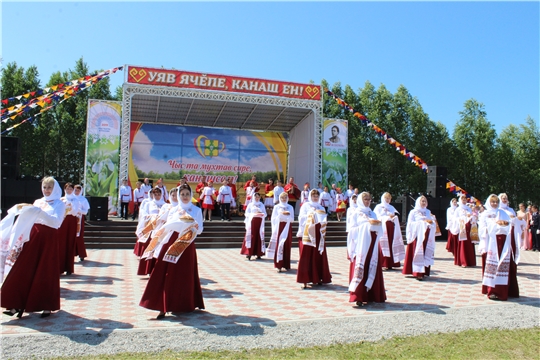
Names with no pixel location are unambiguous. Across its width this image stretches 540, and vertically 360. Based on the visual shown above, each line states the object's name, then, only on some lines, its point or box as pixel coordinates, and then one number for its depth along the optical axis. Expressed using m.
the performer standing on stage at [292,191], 17.95
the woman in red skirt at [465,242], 11.16
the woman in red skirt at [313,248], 7.70
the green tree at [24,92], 27.67
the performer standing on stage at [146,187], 17.05
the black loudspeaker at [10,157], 14.41
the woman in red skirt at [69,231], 8.58
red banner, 17.14
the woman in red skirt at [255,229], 11.65
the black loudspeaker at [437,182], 18.11
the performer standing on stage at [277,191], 17.23
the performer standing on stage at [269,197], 18.23
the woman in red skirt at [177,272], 5.22
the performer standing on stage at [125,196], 16.75
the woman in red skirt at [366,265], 6.29
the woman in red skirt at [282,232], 9.70
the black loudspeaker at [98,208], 15.33
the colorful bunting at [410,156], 18.86
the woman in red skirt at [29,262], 5.07
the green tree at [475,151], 34.31
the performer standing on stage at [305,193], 17.12
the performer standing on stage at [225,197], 17.48
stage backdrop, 21.42
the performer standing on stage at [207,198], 17.01
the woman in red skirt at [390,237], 9.78
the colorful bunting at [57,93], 14.84
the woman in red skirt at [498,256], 6.94
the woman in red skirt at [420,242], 8.96
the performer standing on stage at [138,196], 16.83
